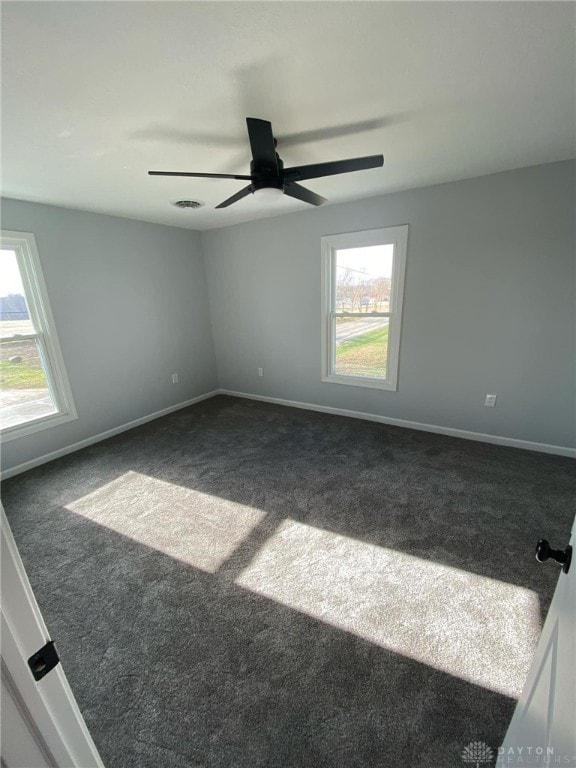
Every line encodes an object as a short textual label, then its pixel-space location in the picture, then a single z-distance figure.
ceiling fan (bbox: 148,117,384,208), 1.59
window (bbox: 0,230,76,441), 2.74
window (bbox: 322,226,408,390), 3.15
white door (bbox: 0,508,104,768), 0.51
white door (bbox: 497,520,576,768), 0.63
